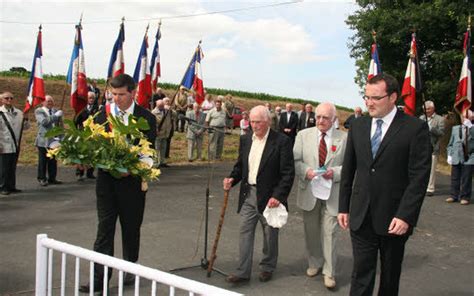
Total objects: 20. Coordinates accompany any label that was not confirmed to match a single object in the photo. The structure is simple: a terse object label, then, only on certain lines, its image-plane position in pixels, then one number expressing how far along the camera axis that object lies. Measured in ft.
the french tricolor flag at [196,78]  53.06
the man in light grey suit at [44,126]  38.88
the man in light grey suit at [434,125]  40.90
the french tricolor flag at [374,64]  43.80
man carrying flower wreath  16.79
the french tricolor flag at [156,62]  55.88
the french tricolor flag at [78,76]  43.01
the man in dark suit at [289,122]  64.90
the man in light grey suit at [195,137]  56.57
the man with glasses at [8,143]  35.96
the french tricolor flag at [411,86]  40.57
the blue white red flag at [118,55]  47.42
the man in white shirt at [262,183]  19.13
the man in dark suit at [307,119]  67.92
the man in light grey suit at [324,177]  19.49
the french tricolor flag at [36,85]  43.73
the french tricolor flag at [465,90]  43.42
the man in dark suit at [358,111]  63.57
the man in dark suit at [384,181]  13.71
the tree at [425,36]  63.36
